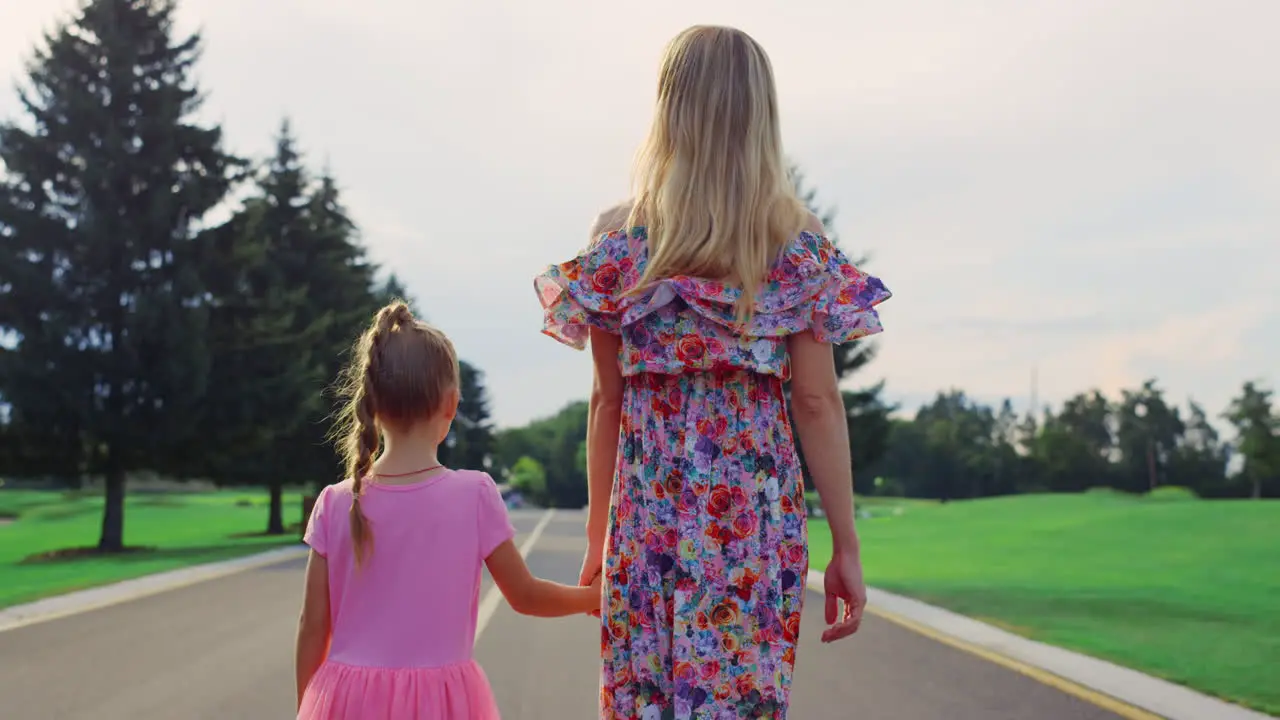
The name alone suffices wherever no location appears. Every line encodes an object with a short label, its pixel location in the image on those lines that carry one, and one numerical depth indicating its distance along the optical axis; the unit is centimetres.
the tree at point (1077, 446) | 8656
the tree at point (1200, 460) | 8138
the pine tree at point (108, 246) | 2581
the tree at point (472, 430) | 7131
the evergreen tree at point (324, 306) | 3584
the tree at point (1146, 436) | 9038
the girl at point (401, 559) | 296
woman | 276
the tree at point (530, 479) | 12188
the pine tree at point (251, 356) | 2789
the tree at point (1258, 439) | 7644
